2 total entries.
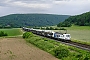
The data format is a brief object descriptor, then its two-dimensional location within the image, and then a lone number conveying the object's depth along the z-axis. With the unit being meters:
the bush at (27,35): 69.64
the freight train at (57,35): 53.02
